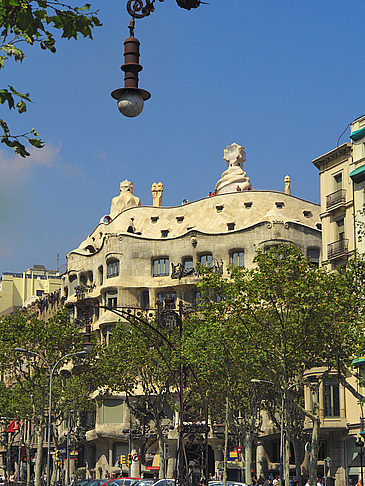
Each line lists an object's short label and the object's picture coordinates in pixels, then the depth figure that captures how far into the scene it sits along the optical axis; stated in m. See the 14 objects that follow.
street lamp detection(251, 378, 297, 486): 49.05
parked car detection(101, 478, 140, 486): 48.46
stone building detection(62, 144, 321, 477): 81.81
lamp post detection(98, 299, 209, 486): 32.44
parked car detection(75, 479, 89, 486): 56.53
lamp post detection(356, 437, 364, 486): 45.34
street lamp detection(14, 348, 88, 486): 50.17
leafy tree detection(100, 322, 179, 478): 63.56
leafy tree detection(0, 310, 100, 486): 62.84
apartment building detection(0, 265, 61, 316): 141.12
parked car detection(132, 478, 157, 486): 44.68
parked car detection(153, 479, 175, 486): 40.66
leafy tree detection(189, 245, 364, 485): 39.31
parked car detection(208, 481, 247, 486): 41.96
